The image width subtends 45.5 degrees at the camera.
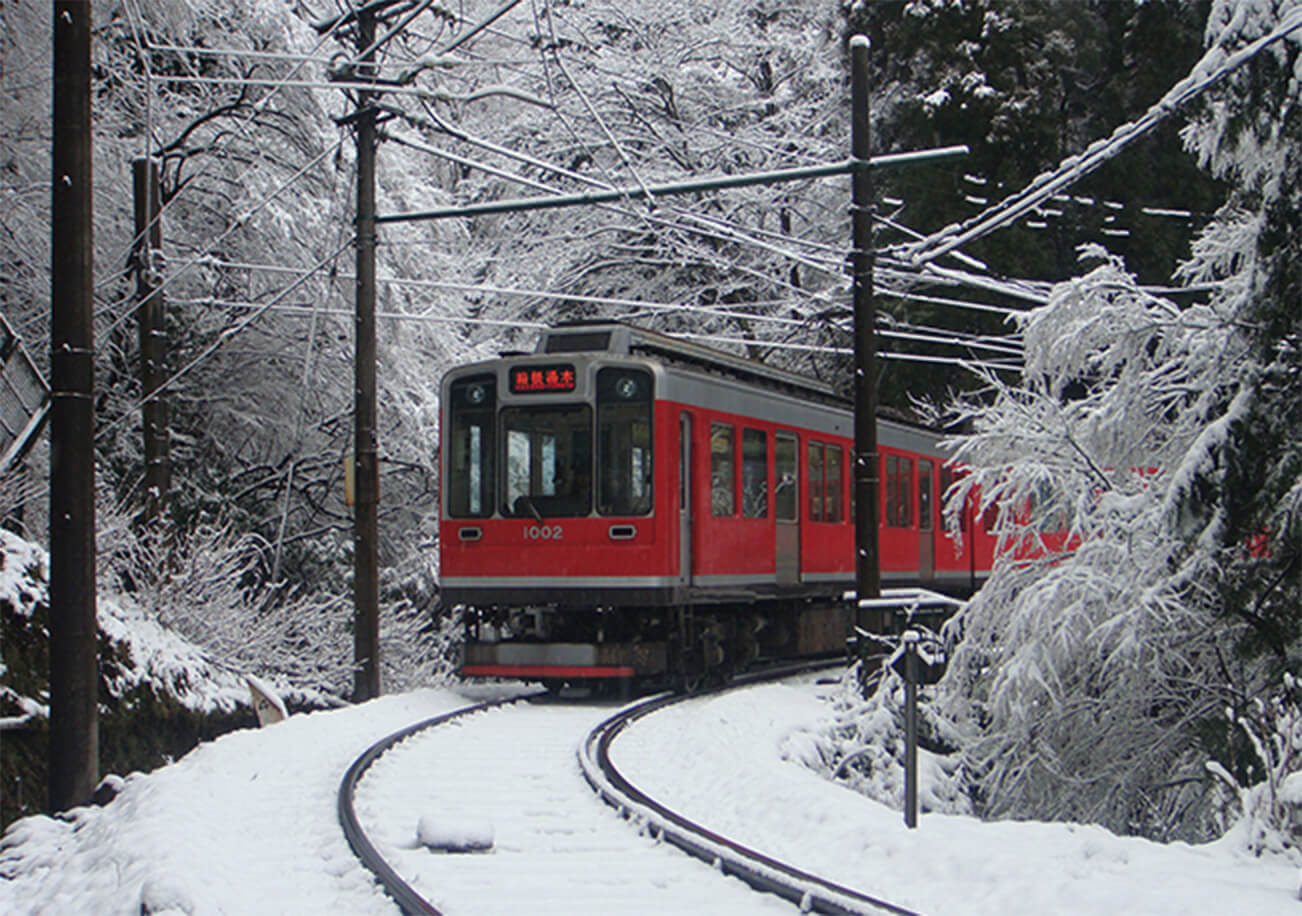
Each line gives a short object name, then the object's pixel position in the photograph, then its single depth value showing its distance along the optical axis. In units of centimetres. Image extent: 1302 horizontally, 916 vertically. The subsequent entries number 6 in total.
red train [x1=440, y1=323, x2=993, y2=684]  1359
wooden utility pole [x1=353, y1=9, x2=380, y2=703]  1439
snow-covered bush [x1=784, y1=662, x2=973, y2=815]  1138
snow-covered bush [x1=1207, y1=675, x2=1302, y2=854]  694
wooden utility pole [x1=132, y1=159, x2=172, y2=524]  1588
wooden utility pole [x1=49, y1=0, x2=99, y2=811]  914
